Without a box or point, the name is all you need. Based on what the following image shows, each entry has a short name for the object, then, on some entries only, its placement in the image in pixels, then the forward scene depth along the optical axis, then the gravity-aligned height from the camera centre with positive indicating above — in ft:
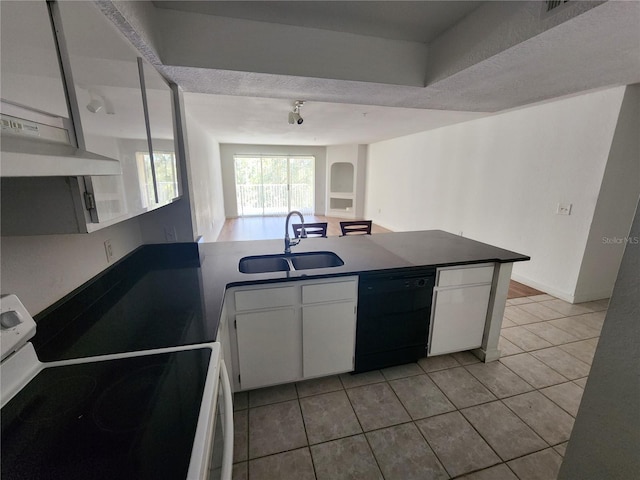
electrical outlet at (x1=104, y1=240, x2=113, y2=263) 5.00 -1.37
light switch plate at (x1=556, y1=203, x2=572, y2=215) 9.90 -0.87
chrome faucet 6.72 -1.61
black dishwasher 5.83 -3.11
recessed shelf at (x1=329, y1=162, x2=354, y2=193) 30.99 +0.67
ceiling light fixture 10.38 +2.71
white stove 1.93 -2.06
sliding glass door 27.53 -0.32
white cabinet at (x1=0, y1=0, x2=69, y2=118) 1.76 +0.85
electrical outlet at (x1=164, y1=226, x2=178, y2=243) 6.44 -1.34
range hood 1.50 +0.18
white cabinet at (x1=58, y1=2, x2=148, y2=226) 2.41 +0.87
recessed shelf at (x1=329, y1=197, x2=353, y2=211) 29.37 -2.39
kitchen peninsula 5.29 -1.93
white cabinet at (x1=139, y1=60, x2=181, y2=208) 3.99 +0.59
